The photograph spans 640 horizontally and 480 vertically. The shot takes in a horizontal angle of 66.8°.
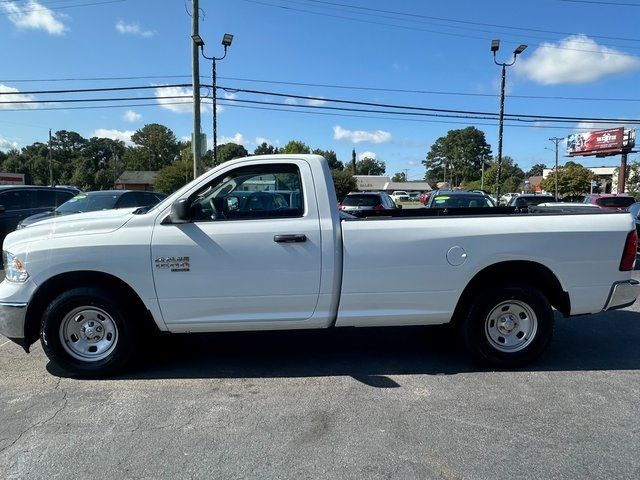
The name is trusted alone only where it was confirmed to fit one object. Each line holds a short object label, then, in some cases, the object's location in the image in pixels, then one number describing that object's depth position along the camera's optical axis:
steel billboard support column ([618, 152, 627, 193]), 52.89
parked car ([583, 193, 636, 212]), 20.69
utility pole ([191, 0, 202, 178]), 16.88
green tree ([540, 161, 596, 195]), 68.56
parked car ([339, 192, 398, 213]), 17.61
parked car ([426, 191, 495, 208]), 13.87
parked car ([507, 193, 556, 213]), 17.12
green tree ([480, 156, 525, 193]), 100.06
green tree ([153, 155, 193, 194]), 59.66
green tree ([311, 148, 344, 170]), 117.04
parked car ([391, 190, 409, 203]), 75.55
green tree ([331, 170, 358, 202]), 61.16
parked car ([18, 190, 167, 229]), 11.17
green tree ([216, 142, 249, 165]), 85.52
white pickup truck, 4.20
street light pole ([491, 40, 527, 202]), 20.70
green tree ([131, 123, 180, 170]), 110.19
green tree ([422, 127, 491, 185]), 143.88
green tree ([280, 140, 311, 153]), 82.54
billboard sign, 62.59
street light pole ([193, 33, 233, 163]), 18.49
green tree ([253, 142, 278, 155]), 93.78
